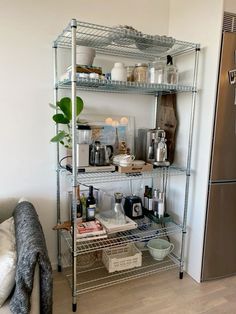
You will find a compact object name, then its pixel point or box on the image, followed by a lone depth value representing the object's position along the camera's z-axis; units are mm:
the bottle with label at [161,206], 2115
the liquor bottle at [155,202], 2166
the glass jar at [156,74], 1905
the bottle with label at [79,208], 1912
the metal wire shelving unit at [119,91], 1672
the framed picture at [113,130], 2037
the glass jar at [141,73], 1857
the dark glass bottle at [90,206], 1944
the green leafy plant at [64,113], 1681
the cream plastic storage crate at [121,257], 1989
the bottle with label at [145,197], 2283
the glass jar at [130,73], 1904
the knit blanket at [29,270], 1159
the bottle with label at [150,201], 2236
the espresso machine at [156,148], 2002
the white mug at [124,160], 1810
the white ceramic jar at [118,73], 1721
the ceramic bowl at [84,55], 1678
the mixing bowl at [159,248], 2152
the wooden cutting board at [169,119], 2195
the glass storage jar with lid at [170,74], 1950
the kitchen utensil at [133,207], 2150
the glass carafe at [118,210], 1997
